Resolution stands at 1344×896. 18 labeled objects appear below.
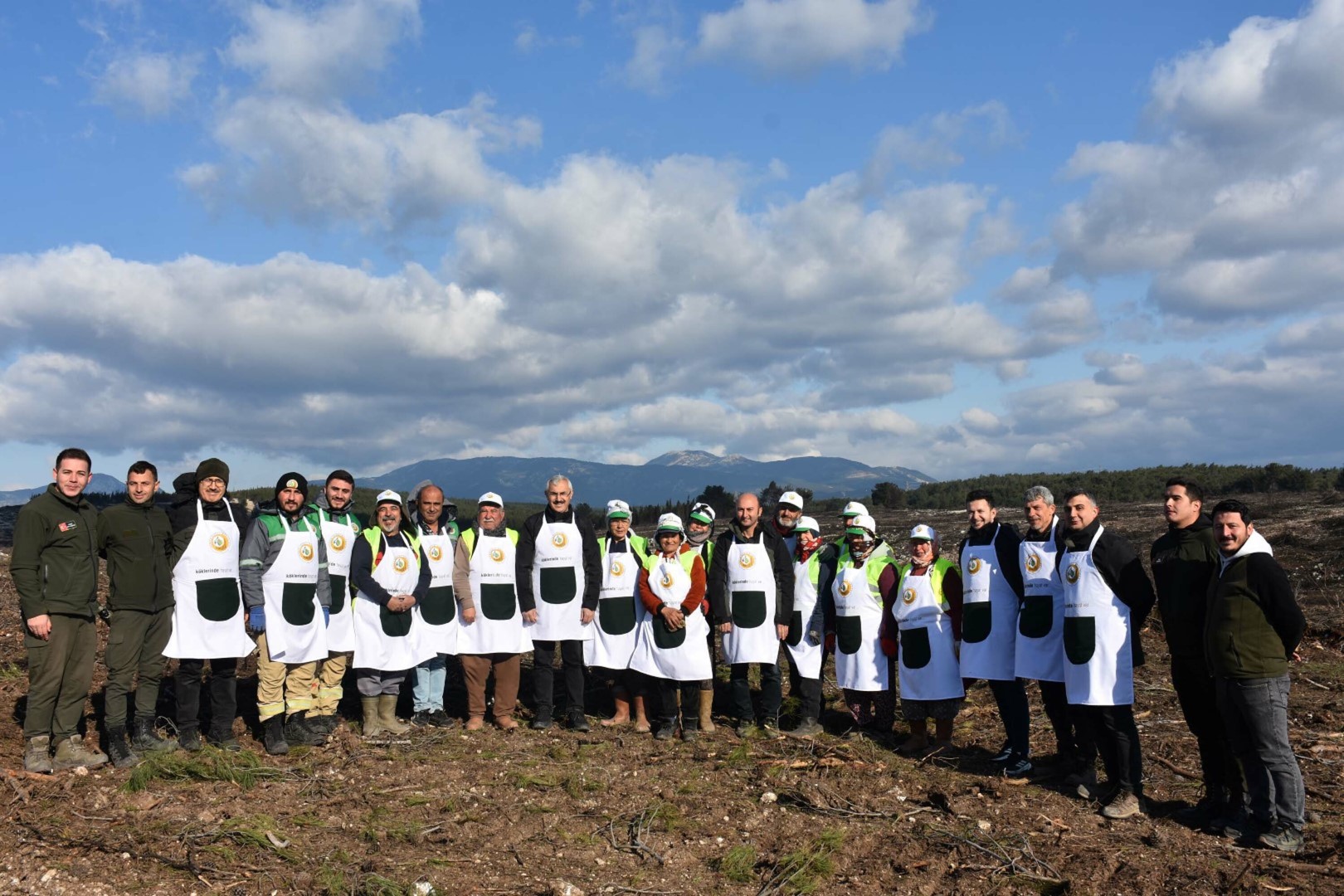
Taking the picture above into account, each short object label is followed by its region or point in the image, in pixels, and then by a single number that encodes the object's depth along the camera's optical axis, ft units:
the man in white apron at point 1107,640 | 21.67
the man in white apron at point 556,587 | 30.22
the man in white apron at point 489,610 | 30.17
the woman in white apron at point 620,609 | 30.50
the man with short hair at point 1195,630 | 20.72
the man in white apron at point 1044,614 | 23.44
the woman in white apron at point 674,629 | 29.30
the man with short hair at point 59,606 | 22.76
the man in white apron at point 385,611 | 28.60
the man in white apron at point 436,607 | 29.76
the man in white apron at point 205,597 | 25.30
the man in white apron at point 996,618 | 25.12
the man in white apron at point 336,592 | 27.84
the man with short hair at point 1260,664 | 19.06
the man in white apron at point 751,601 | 29.25
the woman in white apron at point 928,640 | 26.91
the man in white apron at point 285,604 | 26.30
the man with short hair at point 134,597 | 24.20
